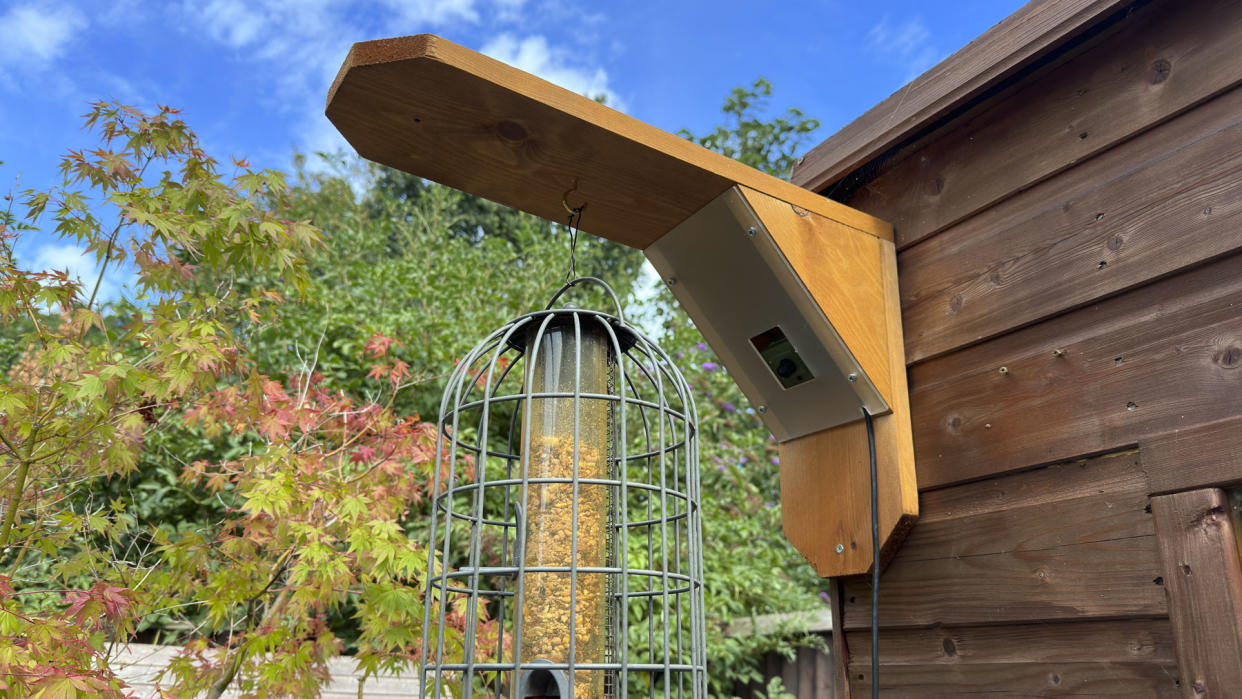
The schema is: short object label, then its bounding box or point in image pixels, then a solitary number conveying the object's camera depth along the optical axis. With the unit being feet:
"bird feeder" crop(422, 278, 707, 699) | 3.74
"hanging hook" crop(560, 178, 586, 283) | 4.98
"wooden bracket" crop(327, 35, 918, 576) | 3.97
